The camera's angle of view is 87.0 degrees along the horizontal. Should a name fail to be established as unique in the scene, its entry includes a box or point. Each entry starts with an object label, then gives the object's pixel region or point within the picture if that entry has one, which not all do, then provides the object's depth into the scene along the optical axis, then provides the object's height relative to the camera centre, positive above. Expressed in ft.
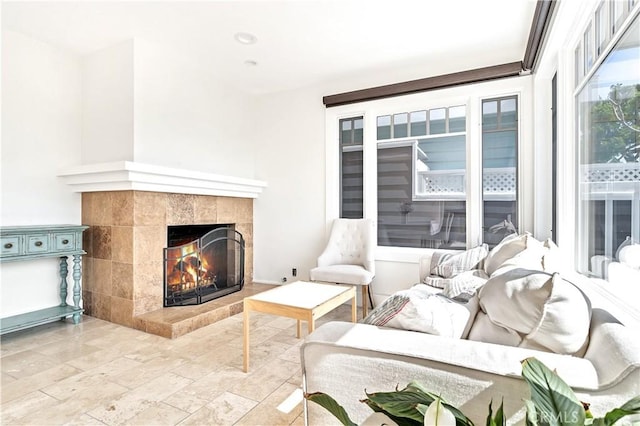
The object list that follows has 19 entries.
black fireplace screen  11.30 -2.07
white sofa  2.77 -1.45
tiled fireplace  9.99 -1.41
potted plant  2.01 -1.25
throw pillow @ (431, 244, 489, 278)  9.60 -1.44
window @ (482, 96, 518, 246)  10.93 +1.48
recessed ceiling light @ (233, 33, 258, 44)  10.02 +5.29
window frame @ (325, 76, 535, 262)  10.61 +2.61
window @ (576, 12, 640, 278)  4.77 +0.99
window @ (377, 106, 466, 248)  11.69 +1.14
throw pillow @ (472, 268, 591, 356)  3.22 -0.97
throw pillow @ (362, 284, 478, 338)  3.90 -1.22
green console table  8.77 -1.07
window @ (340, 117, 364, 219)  13.32 +1.78
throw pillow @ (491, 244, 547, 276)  6.70 -0.95
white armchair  11.07 -1.59
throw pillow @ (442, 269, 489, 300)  7.30 -1.66
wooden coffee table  6.93 -1.94
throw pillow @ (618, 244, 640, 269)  4.65 -0.63
